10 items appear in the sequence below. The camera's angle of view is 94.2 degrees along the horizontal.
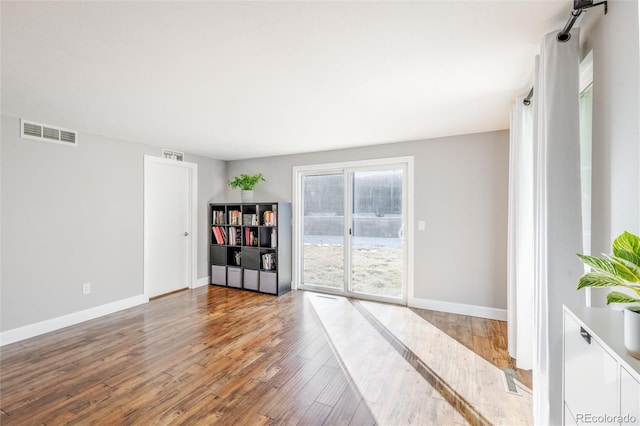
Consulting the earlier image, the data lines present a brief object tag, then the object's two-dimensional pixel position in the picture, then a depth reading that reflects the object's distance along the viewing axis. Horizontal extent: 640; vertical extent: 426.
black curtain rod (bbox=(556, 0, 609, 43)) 1.27
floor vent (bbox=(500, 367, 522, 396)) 2.14
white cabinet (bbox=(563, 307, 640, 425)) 0.69
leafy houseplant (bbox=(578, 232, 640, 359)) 0.74
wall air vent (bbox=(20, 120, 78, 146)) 3.03
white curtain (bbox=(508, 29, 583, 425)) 1.46
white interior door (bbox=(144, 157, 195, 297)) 4.31
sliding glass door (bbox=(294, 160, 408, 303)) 4.15
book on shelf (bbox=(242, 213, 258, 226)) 4.77
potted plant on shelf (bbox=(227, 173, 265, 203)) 4.80
